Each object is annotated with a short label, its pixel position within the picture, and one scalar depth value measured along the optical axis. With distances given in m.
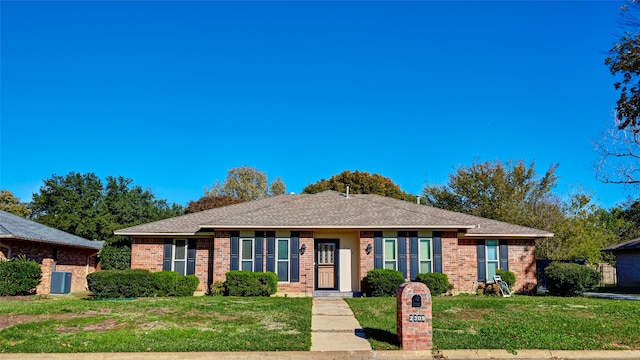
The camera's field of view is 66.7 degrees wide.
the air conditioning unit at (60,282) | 21.16
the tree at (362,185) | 44.69
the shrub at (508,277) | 19.55
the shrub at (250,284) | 17.62
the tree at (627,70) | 14.88
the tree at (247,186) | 52.19
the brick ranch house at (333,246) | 18.58
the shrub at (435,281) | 17.73
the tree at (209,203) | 42.38
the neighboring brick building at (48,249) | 19.39
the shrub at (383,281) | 17.47
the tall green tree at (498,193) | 34.16
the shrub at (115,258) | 26.23
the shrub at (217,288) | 18.09
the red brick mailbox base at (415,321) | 9.04
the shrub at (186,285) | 18.39
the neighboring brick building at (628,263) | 29.92
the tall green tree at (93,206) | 36.12
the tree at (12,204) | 46.19
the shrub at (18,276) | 17.62
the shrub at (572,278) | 17.73
